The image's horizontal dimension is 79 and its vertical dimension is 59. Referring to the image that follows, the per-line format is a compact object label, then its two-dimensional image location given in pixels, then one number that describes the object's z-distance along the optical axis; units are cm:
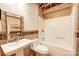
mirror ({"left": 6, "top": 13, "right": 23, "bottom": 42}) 156
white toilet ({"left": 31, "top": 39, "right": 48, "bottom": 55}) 160
